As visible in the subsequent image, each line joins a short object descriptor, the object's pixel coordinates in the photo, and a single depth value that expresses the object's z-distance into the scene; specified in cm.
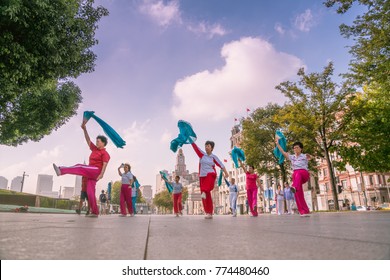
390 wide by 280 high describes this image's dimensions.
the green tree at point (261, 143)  3056
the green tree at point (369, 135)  1816
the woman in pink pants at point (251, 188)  1209
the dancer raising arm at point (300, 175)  800
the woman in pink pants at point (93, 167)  732
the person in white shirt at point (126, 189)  1159
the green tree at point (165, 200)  10725
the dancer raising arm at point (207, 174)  828
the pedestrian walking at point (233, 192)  1611
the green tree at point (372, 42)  1291
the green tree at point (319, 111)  2230
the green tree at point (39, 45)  876
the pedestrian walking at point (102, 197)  2454
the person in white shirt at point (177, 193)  1481
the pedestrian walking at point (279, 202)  2089
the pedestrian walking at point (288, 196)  1930
